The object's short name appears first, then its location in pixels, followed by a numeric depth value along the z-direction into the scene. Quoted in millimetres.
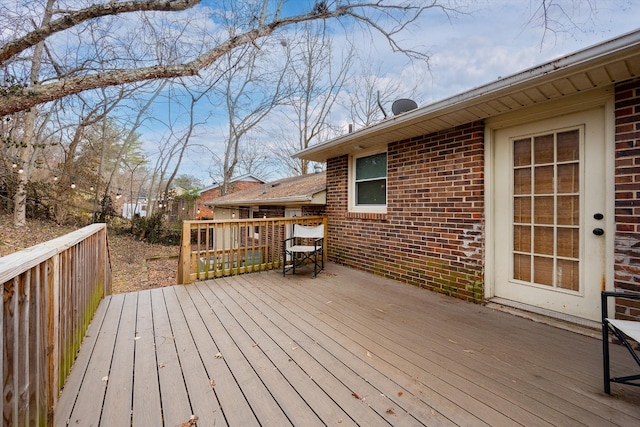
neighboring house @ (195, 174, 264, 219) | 18453
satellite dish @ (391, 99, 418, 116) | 4586
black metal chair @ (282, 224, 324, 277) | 4699
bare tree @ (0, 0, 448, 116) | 3969
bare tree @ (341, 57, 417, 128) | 11588
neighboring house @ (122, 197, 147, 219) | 22806
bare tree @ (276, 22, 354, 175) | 11969
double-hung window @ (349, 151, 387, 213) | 4789
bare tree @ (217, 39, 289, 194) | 13062
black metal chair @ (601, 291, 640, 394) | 1605
